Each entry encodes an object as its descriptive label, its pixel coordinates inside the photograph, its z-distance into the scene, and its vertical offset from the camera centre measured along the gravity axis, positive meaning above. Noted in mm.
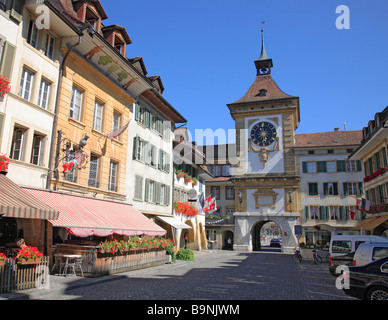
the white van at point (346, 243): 16922 -622
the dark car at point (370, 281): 8992 -1354
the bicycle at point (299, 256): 25416 -1989
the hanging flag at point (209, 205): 31939 +2204
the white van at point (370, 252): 11766 -742
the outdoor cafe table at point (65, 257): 13492 -1345
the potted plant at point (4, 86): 11959 +4884
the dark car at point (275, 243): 64206 -2627
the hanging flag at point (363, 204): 27953 +2196
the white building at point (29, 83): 12711 +5796
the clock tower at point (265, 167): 44875 +8546
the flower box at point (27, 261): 10002 -1080
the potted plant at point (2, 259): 9492 -964
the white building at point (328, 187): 42156 +5494
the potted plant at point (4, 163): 11692 +2115
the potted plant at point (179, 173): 29656 +4740
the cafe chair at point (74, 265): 13541 -1564
